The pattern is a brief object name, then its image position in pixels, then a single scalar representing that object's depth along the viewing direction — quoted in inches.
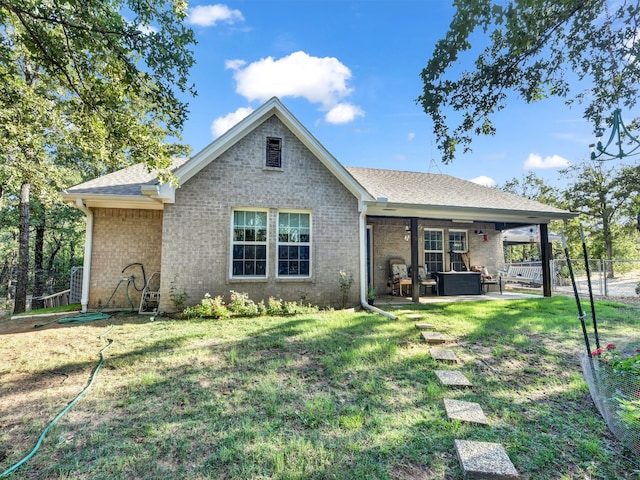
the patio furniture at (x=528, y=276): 554.5
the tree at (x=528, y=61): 177.5
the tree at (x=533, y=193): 1082.7
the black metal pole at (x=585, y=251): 143.4
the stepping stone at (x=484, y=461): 87.0
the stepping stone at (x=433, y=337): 217.3
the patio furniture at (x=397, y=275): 453.4
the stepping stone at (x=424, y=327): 252.1
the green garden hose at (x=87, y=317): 291.6
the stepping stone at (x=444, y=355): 181.3
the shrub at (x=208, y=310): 295.4
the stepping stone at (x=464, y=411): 117.5
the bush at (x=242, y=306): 305.5
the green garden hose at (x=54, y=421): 89.0
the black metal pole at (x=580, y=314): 141.5
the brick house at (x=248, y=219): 315.9
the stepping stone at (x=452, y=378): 149.3
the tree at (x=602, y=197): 885.2
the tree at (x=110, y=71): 172.6
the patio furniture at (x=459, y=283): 462.6
